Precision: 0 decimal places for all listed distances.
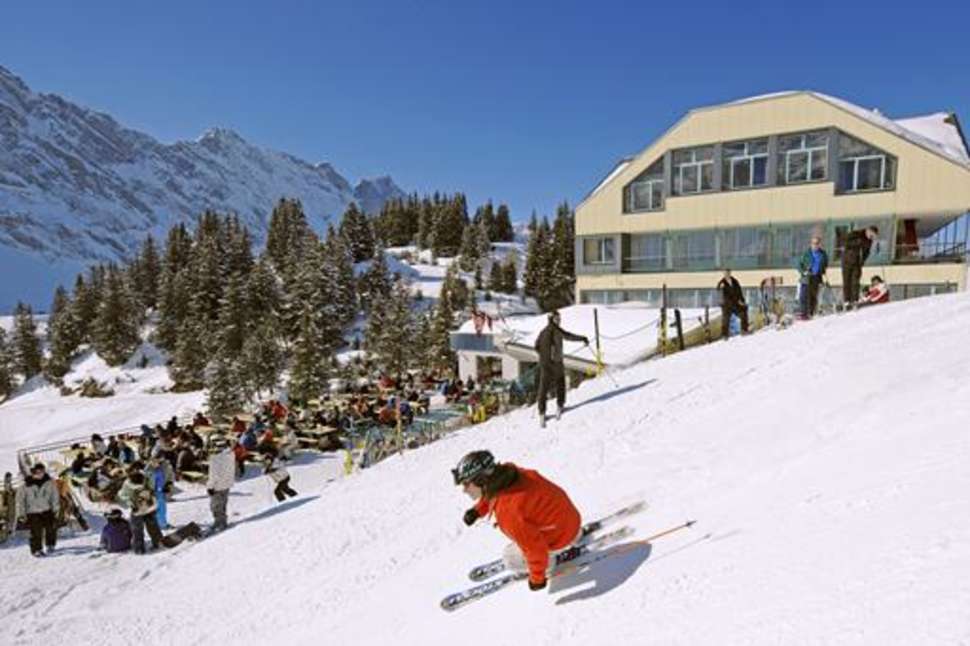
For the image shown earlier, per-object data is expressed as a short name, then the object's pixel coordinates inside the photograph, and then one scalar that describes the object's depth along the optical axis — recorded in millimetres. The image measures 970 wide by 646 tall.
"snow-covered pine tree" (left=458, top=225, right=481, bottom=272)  86188
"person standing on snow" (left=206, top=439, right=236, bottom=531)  12008
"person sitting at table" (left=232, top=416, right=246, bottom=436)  21147
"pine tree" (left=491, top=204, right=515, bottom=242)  109794
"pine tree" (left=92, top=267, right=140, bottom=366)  57000
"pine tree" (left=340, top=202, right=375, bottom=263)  77500
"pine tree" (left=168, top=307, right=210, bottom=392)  47531
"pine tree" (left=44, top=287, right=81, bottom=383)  58562
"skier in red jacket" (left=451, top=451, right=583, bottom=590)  4363
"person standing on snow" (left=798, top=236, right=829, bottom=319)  13930
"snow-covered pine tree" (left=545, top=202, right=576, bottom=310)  70688
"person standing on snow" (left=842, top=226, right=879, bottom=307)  13508
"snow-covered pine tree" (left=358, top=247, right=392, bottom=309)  65562
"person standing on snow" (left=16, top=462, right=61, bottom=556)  11586
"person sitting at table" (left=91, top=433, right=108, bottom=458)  20009
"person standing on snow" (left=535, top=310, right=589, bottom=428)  10711
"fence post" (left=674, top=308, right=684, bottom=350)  16484
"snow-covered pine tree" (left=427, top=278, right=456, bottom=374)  46312
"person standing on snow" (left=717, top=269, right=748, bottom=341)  14524
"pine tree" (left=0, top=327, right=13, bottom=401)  58062
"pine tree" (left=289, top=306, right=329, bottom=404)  38250
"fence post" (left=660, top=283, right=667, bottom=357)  16766
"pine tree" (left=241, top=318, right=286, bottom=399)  41125
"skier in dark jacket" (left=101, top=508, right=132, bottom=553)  11461
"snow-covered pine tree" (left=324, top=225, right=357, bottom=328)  58281
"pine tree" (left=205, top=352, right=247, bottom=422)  35969
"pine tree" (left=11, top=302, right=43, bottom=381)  62438
